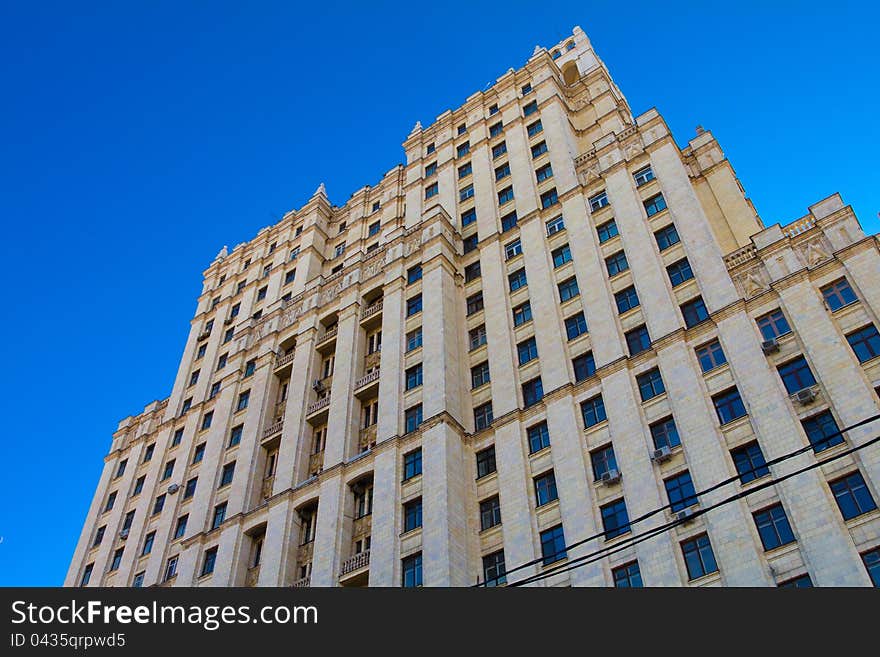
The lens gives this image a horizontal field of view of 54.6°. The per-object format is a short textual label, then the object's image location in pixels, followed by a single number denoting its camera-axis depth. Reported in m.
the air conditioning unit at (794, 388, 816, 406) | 29.12
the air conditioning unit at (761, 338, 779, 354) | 31.23
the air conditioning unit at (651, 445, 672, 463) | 30.78
